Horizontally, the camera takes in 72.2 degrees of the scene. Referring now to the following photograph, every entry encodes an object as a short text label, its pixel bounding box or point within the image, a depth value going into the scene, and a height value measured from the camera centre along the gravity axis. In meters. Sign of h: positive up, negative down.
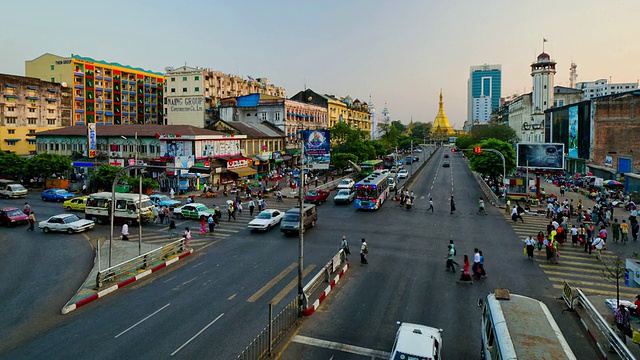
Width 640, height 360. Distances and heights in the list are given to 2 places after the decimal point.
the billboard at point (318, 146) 46.28 +1.54
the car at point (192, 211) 33.72 -4.01
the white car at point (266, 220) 29.16 -4.13
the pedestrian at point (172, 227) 29.35 -4.58
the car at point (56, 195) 41.91 -3.44
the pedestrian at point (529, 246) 22.38 -4.36
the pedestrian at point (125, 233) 27.17 -4.55
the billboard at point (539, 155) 43.38 +0.59
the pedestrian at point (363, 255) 21.55 -4.64
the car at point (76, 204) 36.59 -3.73
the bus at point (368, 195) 37.19 -2.96
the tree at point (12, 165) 49.59 -0.67
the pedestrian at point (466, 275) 18.75 -4.89
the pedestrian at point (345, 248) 21.92 -4.48
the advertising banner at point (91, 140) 51.88 +2.36
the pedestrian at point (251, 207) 35.91 -3.85
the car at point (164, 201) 37.84 -3.63
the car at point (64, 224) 28.92 -4.31
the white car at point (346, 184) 45.75 -2.61
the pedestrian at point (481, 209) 36.00 -3.99
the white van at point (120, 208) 31.37 -3.57
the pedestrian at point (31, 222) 29.80 -4.27
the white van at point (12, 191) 42.78 -3.10
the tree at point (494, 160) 48.78 +0.08
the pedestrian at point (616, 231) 25.95 -4.13
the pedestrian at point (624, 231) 25.98 -4.20
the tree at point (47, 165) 48.09 -0.62
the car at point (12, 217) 31.14 -4.12
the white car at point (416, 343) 10.62 -4.59
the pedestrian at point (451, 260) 20.28 -4.59
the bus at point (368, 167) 64.19 -1.00
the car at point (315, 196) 41.00 -3.40
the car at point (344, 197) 40.75 -3.42
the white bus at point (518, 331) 9.52 -4.04
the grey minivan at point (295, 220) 27.53 -3.88
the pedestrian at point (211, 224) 28.78 -4.21
